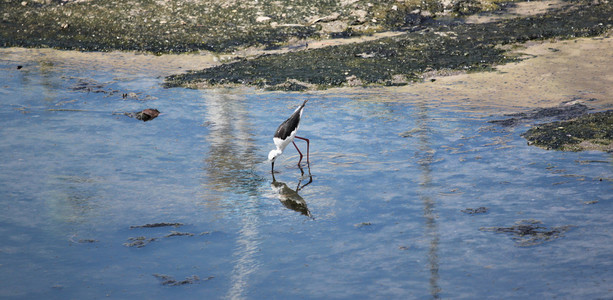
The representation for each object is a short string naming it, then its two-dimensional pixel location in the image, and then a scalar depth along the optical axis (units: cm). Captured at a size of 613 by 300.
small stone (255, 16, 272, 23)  2570
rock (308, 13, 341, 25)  2534
